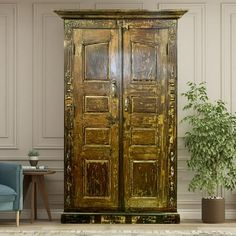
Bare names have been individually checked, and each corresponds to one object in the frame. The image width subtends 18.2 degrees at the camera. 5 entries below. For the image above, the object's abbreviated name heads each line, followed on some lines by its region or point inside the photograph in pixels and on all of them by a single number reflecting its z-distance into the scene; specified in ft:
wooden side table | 25.11
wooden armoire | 24.61
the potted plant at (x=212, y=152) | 25.05
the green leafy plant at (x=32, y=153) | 25.61
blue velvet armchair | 23.82
